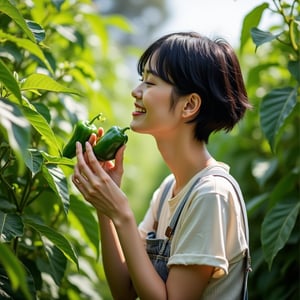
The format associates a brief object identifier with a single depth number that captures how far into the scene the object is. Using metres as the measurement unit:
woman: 1.70
